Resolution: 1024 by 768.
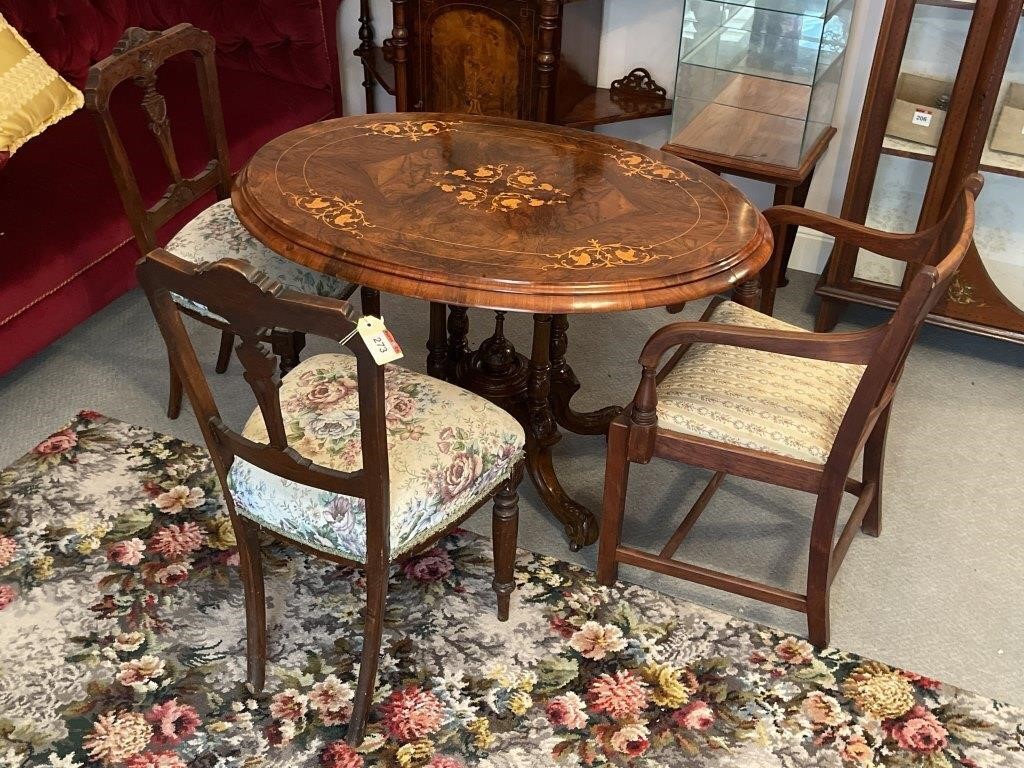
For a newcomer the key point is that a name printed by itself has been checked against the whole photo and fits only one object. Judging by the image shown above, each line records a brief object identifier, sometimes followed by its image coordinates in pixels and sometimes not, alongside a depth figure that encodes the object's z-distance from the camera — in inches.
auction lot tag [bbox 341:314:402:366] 52.4
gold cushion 103.3
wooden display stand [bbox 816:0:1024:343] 96.7
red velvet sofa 99.5
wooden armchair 65.8
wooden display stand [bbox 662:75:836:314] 105.7
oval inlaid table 66.4
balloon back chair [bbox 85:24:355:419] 84.0
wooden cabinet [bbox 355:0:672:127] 113.1
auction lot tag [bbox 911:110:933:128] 104.2
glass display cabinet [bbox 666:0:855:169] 101.3
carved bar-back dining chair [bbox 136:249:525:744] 53.4
